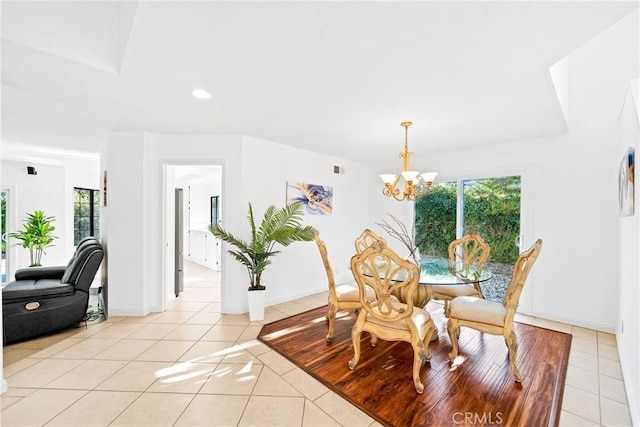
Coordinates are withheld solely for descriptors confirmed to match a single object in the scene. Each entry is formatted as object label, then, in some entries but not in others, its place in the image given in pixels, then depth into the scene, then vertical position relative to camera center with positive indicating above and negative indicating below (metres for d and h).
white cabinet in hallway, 6.20 -0.92
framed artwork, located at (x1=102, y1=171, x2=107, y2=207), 3.52 +0.30
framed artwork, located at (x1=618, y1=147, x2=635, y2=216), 1.90 +0.23
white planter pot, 3.18 -1.11
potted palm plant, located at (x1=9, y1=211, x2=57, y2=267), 4.64 -0.41
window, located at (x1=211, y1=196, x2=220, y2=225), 7.28 +0.08
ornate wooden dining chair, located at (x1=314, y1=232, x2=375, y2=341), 2.68 -0.90
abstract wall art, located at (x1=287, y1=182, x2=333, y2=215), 4.07 +0.27
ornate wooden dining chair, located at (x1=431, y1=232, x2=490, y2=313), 2.89 -0.61
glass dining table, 2.35 -0.61
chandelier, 2.72 +0.36
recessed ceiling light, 2.27 +1.05
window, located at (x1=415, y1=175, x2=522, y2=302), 3.69 -0.08
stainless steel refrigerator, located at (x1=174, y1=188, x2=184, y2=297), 4.20 -0.48
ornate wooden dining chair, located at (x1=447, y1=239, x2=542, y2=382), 2.04 -0.84
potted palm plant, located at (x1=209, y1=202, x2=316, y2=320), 3.18 -0.33
